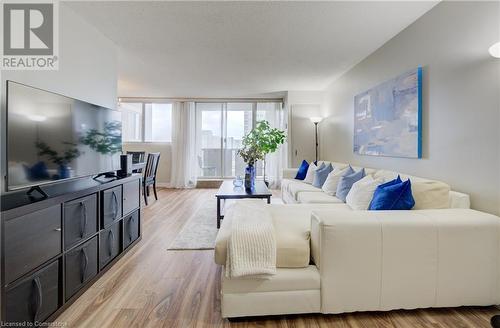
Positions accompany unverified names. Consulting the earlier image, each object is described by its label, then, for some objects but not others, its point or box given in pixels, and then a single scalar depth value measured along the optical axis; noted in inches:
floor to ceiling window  266.5
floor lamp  209.5
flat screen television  58.0
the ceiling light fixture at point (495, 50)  64.1
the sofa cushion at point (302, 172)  185.2
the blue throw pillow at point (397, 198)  75.0
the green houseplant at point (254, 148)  146.6
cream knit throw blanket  59.2
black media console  50.8
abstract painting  98.4
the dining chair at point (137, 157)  213.6
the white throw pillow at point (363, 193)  94.1
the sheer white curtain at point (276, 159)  255.6
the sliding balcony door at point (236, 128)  267.9
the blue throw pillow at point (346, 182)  119.9
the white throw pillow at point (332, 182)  134.3
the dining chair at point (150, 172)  185.3
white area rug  110.4
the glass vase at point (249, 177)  146.0
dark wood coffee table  126.7
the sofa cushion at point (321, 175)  156.4
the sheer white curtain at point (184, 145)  260.7
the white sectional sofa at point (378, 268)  60.9
